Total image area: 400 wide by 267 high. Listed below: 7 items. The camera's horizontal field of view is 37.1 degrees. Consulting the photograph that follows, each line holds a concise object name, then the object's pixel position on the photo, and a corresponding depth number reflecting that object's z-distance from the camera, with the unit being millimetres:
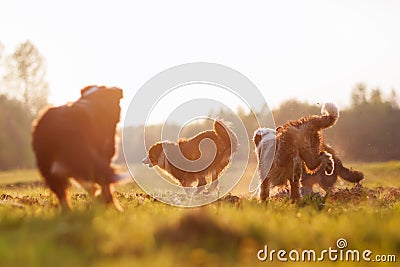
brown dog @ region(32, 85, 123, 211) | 7566
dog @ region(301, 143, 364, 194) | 16094
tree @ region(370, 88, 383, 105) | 48500
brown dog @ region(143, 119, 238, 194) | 16062
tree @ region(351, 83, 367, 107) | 49344
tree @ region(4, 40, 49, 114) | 49062
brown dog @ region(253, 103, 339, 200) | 12398
